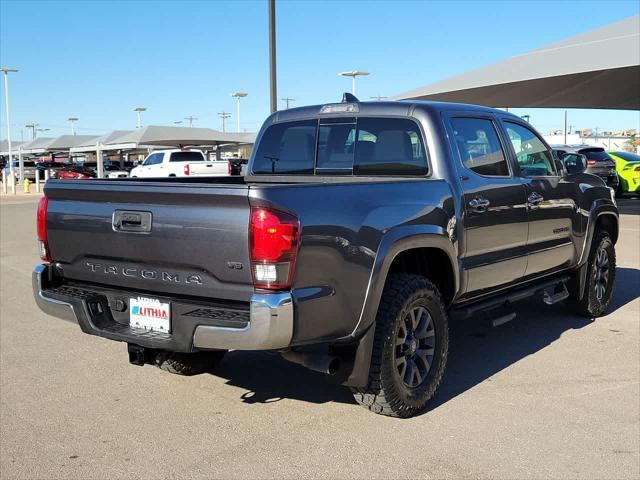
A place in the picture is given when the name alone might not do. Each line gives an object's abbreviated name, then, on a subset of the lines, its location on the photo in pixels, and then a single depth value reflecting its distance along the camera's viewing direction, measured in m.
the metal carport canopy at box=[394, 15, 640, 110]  15.96
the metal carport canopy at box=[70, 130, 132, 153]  58.19
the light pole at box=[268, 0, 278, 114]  14.99
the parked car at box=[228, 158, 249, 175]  33.55
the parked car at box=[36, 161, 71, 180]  54.03
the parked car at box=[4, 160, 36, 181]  53.84
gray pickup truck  3.53
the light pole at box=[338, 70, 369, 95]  42.37
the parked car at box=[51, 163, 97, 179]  45.23
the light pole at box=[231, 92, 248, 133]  66.80
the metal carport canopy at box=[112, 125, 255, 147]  50.84
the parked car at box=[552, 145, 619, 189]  20.86
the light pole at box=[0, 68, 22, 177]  54.25
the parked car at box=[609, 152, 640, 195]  22.44
